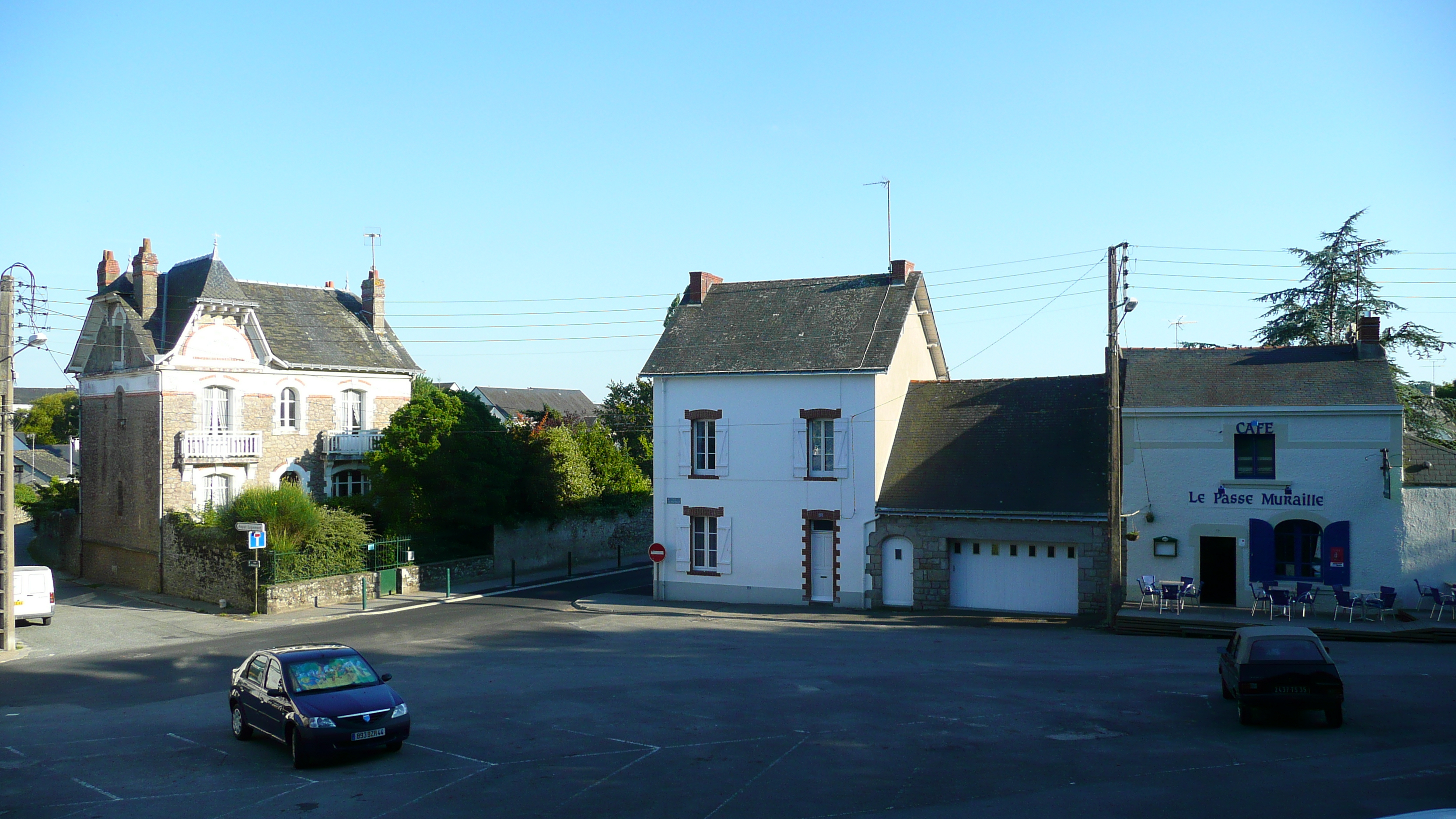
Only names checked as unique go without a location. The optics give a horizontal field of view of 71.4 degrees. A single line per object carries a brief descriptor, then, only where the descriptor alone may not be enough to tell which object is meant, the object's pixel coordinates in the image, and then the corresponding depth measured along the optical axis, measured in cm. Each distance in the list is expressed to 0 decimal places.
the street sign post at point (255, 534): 2855
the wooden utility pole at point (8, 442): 2417
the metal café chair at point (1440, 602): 2248
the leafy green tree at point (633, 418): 5416
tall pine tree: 3472
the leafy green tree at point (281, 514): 3048
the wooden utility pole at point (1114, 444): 2388
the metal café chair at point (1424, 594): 2244
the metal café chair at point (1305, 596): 2339
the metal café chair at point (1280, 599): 2364
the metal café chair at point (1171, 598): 2409
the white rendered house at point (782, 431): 2862
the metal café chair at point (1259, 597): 2400
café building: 2352
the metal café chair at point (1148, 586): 2472
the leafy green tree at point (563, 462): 3825
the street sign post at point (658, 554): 3047
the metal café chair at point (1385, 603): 2248
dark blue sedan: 1282
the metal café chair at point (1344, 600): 2288
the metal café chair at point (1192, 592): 2441
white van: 2739
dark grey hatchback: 1398
